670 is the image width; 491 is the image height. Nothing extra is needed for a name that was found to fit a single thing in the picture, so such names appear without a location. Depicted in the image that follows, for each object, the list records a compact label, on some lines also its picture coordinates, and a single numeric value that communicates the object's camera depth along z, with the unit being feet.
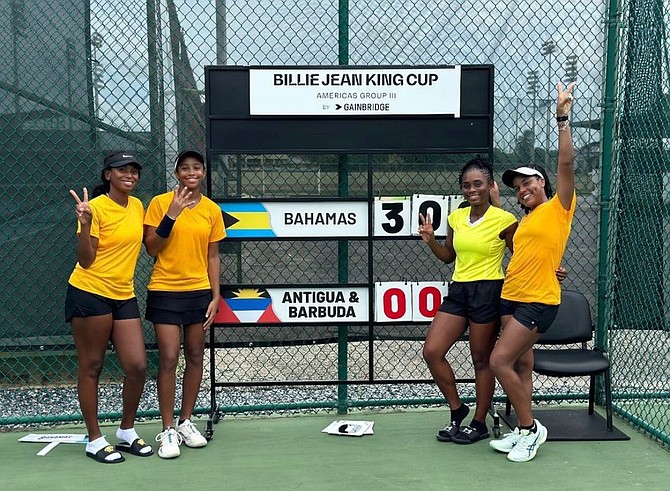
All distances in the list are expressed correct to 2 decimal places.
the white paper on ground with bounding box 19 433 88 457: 13.90
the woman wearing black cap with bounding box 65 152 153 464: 12.19
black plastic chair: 13.57
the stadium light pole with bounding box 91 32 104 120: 16.03
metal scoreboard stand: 14.26
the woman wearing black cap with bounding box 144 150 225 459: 12.98
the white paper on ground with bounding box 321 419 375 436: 14.39
